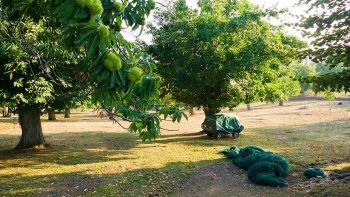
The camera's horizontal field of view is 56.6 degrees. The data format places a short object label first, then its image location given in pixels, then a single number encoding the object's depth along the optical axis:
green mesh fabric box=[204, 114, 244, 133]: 24.47
